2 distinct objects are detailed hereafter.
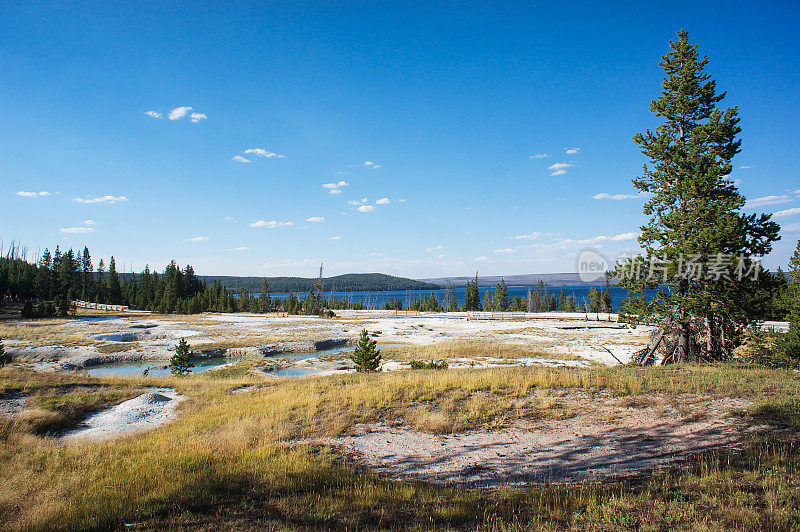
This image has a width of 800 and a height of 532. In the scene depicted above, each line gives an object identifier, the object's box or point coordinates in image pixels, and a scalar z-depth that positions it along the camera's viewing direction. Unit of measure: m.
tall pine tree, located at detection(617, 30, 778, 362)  15.47
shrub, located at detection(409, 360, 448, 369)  23.52
